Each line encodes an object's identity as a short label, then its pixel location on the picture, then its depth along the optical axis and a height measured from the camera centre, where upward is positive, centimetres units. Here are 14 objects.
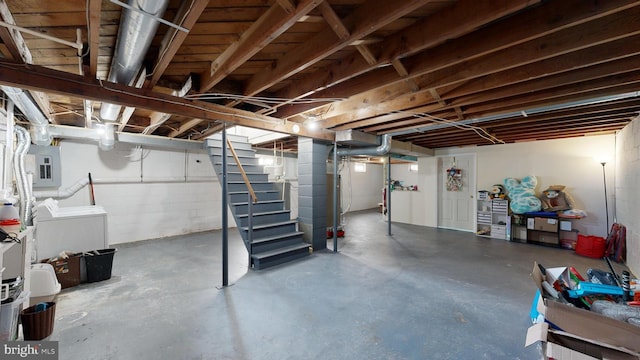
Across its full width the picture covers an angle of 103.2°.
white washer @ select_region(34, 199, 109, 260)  322 -67
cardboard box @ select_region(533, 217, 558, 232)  504 -94
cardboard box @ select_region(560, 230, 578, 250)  503 -125
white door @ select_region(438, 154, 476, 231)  661 -37
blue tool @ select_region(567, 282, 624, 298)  207 -93
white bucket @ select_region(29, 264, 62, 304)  239 -101
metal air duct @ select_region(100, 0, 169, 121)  122 +86
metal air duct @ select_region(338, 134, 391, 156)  517 +59
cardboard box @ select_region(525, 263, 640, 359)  150 -99
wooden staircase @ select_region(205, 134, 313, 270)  385 -66
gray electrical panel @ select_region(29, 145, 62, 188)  425 +23
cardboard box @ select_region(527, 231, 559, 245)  520 -126
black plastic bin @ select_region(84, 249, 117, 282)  324 -110
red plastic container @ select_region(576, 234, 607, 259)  439 -122
